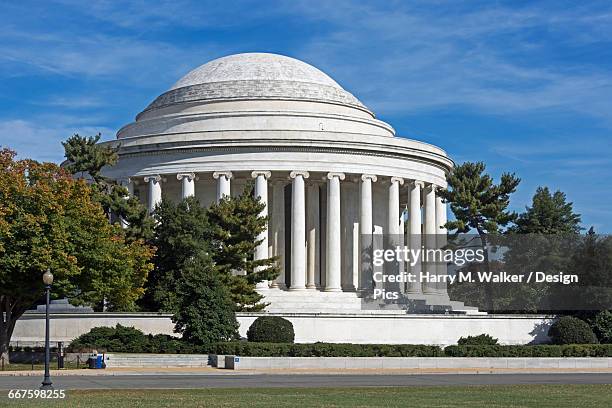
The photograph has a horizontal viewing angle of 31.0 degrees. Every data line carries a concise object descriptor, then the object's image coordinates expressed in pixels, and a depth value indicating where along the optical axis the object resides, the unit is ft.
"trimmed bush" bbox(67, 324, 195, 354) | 197.88
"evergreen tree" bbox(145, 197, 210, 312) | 231.30
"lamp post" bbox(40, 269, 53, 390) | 129.90
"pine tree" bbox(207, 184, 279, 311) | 235.20
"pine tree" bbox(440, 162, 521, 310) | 258.98
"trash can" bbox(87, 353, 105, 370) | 175.52
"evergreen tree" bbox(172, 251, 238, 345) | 200.23
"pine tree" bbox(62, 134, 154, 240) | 242.17
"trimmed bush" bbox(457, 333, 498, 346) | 221.25
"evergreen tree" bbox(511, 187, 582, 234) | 261.03
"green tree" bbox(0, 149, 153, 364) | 183.93
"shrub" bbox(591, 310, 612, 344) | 222.07
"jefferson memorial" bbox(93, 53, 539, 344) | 278.87
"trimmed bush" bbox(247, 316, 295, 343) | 208.96
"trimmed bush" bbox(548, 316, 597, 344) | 220.02
